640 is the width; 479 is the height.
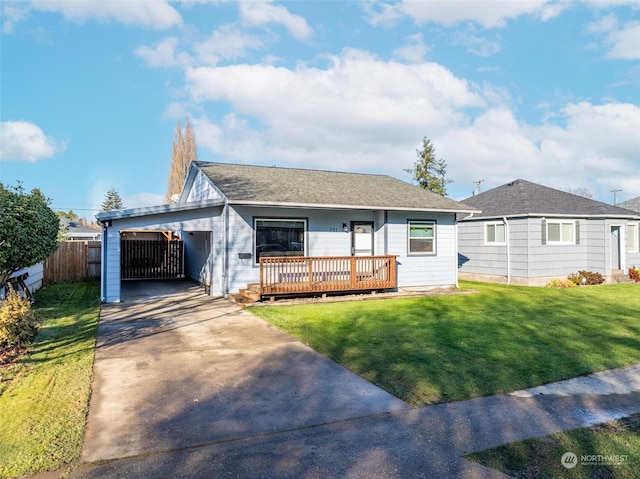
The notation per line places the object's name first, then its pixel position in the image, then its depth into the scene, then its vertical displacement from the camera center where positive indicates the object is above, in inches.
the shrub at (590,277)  611.7 -45.9
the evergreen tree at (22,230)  300.7 +17.9
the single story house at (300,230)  429.7 +23.7
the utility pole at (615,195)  2008.1 +275.6
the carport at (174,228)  413.7 +24.2
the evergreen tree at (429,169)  1279.5 +256.1
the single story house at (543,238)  600.1 +15.2
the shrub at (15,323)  224.8 -42.0
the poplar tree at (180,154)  1375.5 +336.4
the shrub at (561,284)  587.5 -54.5
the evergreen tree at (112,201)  2330.1 +295.8
